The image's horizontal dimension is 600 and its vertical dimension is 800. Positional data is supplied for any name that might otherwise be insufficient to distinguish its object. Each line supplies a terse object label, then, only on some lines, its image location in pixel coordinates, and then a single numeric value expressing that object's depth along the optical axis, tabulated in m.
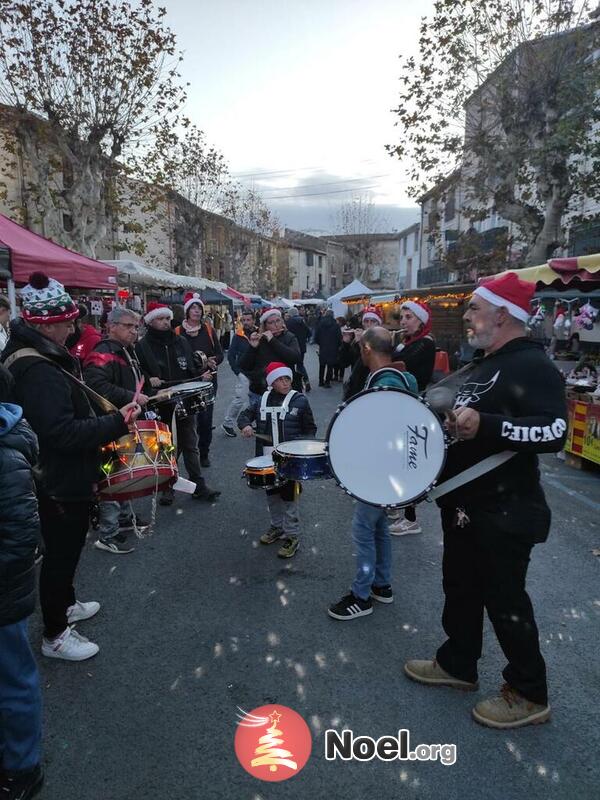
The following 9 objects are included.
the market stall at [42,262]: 6.06
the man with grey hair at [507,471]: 2.14
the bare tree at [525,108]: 12.48
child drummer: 4.17
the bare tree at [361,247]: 57.91
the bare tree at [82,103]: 13.80
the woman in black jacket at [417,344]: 5.00
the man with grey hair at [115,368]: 4.07
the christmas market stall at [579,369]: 6.42
